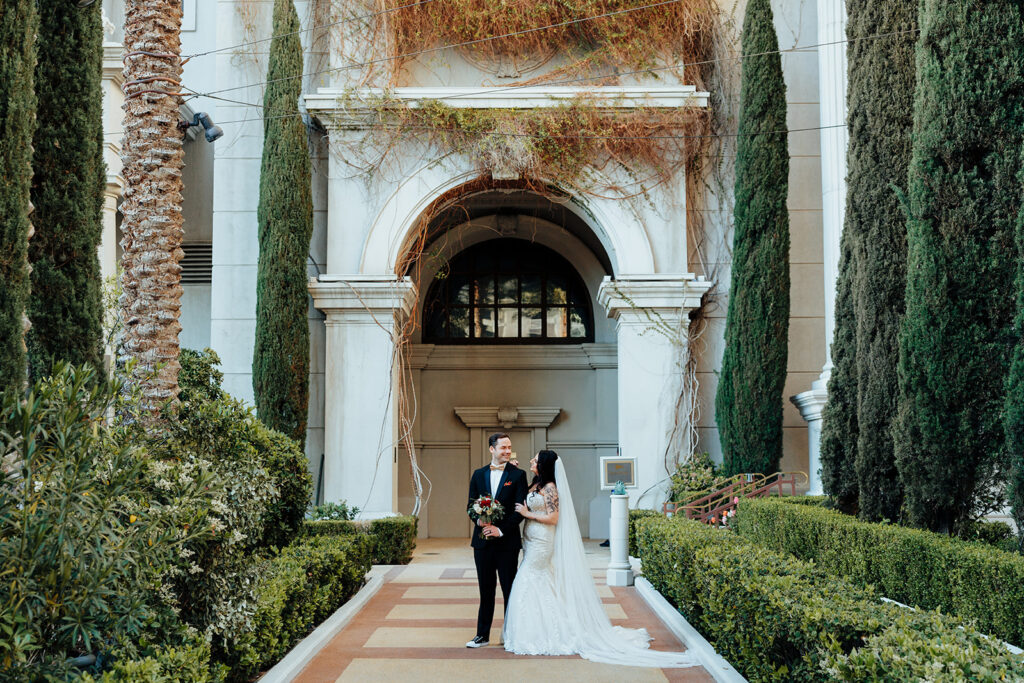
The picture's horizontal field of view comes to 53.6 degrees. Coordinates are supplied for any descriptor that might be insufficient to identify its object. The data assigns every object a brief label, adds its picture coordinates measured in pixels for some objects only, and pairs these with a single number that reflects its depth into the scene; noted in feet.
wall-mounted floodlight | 50.83
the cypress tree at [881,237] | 32.86
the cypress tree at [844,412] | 37.29
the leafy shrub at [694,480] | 53.22
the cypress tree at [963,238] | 27.35
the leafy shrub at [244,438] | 29.43
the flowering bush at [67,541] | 14.82
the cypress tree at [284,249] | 53.57
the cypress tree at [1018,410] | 24.35
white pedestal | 43.65
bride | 28.19
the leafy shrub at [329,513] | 53.11
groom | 29.78
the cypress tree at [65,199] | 28.68
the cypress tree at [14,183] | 21.95
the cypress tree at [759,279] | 53.06
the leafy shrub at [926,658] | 13.62
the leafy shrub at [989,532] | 29.71
